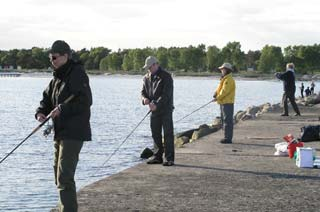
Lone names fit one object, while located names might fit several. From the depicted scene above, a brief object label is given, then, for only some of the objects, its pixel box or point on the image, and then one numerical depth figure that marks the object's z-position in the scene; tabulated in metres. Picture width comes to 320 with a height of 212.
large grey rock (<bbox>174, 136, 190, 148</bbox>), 18.72
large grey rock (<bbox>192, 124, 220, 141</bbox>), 18.78
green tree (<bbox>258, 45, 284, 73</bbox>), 164.12
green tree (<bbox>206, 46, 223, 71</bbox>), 171.75
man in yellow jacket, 13.45
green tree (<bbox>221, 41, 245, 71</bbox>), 169.25
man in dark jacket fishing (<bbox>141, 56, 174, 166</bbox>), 10.69
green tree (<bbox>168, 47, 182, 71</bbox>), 184.75
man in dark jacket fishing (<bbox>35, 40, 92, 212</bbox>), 6.59
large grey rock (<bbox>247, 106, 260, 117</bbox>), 29.99
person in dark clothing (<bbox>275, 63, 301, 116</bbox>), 20.66
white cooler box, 10.85
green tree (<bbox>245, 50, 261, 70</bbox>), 182.68
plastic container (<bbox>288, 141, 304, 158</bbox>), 12.05
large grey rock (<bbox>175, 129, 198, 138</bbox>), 21.48
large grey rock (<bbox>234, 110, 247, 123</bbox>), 27.58
